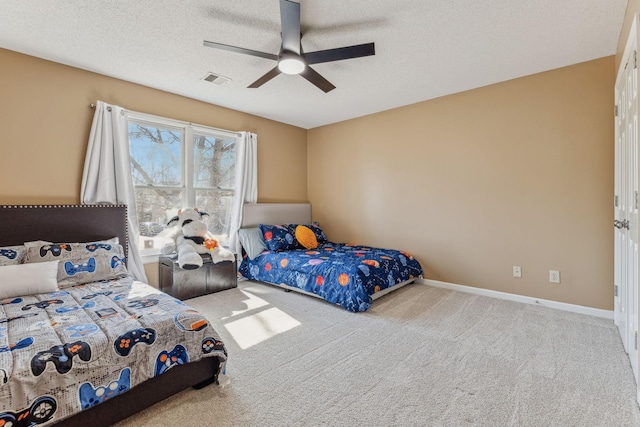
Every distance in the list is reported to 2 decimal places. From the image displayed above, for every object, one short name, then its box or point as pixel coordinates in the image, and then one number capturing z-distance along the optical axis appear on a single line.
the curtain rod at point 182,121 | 3.12
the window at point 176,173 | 3.55
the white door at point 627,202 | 1.81
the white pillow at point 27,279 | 2.12
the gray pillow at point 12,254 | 2.36
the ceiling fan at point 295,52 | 2.01
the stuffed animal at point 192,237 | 3.63
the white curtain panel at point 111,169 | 3.05
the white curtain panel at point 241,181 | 4.29
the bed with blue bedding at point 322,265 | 3.10
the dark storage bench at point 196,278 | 3.38
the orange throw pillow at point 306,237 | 4.36
